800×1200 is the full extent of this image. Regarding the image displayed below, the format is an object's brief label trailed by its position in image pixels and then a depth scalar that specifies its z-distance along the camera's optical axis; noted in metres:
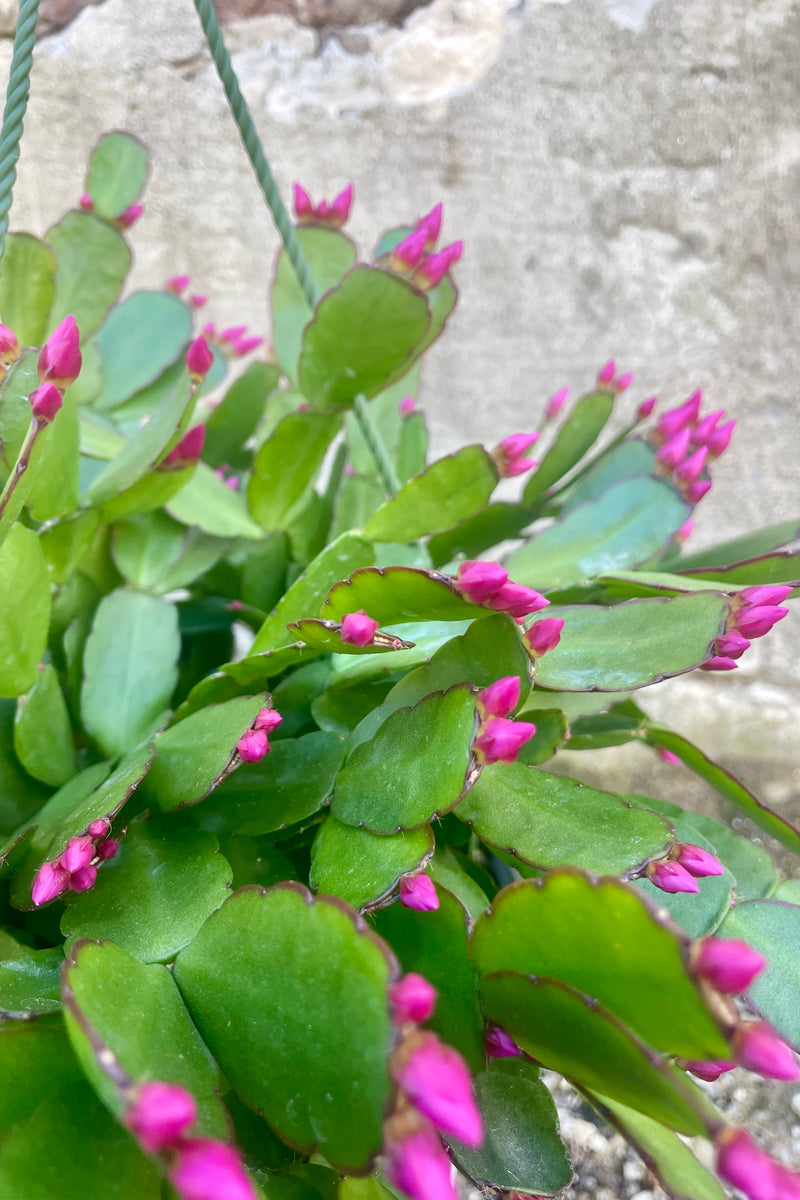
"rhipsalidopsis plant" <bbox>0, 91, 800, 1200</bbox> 0.30
